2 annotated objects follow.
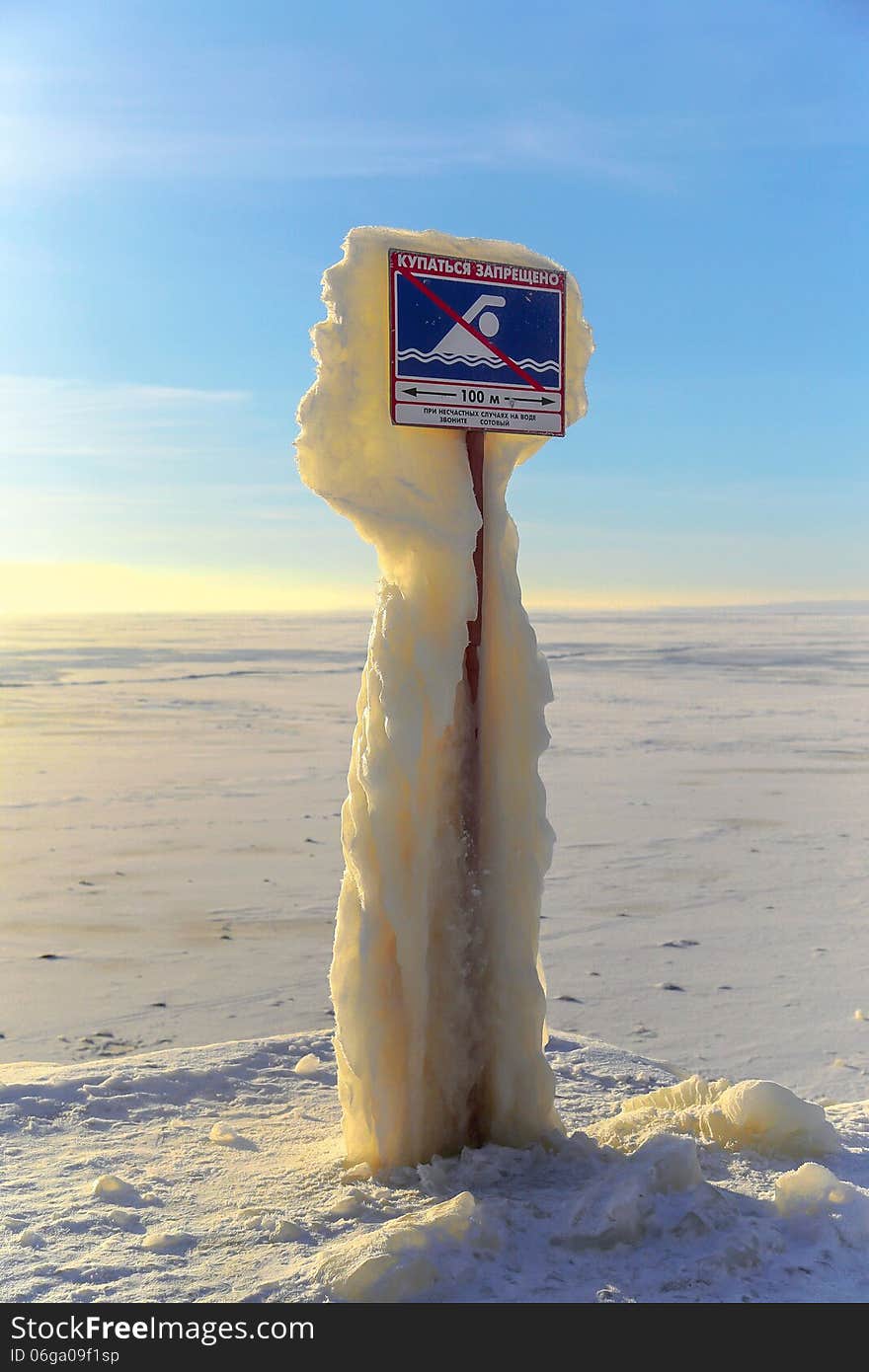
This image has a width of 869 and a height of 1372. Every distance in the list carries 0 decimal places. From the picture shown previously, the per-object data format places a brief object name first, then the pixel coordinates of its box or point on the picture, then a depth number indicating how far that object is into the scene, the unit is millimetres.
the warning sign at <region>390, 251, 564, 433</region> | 4871
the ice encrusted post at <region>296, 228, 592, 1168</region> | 4941
